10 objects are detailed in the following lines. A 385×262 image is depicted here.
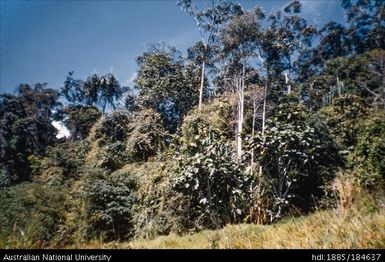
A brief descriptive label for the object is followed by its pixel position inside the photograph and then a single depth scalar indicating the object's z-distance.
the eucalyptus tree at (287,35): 22.02
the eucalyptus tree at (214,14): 21.69
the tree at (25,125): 27.68
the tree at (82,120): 28.59
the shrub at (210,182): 9.57
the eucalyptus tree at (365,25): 31.48
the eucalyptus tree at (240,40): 19.52
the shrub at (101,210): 11.77
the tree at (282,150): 10.02
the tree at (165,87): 19.85
